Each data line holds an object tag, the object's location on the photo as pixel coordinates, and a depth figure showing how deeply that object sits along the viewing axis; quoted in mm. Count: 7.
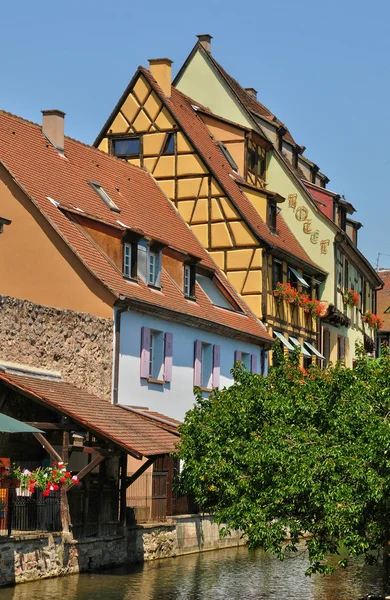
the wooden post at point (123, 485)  27583
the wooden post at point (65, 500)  25266
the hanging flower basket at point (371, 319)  58031
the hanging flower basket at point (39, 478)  23328
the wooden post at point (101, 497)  26734
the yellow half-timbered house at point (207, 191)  43469
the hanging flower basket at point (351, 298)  52906
